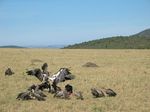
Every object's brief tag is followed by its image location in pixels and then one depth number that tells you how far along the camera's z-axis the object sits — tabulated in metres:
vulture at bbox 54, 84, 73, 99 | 14.94
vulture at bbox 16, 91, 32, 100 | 14.66
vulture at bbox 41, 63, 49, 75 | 18.68
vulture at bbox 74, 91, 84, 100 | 14.90
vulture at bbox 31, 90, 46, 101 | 14.63
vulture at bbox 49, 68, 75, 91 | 16.92
